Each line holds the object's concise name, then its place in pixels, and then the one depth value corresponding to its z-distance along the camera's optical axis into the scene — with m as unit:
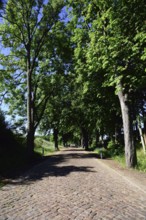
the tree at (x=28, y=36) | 23.75
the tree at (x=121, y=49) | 13.62
